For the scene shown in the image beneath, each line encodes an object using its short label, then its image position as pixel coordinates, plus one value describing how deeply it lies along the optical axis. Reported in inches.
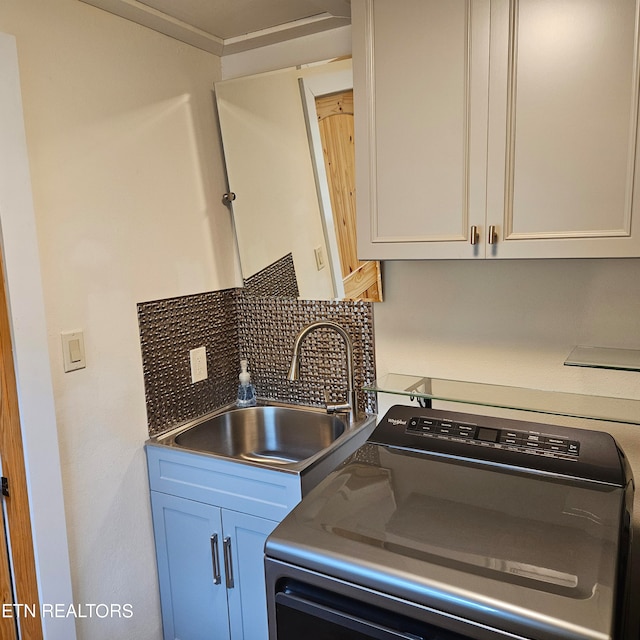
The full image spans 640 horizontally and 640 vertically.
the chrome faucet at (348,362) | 74.9
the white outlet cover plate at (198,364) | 81.6
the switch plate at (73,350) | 64.1
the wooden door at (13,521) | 58.8
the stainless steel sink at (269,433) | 81.8
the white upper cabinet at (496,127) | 51.4
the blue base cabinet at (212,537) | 67.2
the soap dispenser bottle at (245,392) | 88.0
